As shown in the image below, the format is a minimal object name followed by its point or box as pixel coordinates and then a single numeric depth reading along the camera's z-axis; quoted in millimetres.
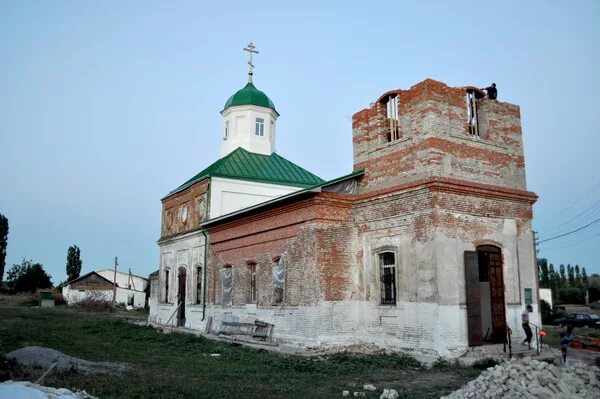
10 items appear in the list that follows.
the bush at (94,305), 45344
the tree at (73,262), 71562
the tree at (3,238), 56738
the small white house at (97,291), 56812
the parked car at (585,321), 24359
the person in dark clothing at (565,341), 13180
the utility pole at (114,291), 53750
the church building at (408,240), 13258
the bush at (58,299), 51856
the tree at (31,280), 65438
